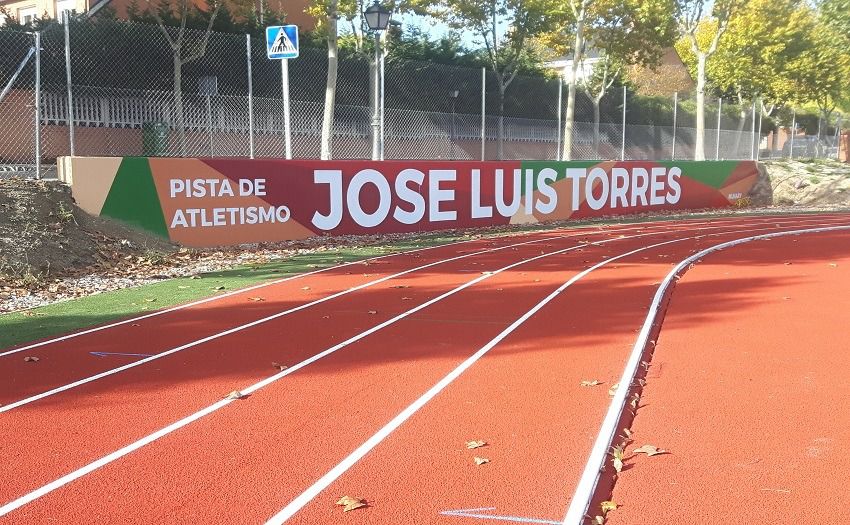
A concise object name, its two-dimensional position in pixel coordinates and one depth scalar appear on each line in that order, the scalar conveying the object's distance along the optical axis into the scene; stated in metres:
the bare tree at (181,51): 16.20
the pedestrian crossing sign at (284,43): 14.15
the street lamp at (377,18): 16.72
